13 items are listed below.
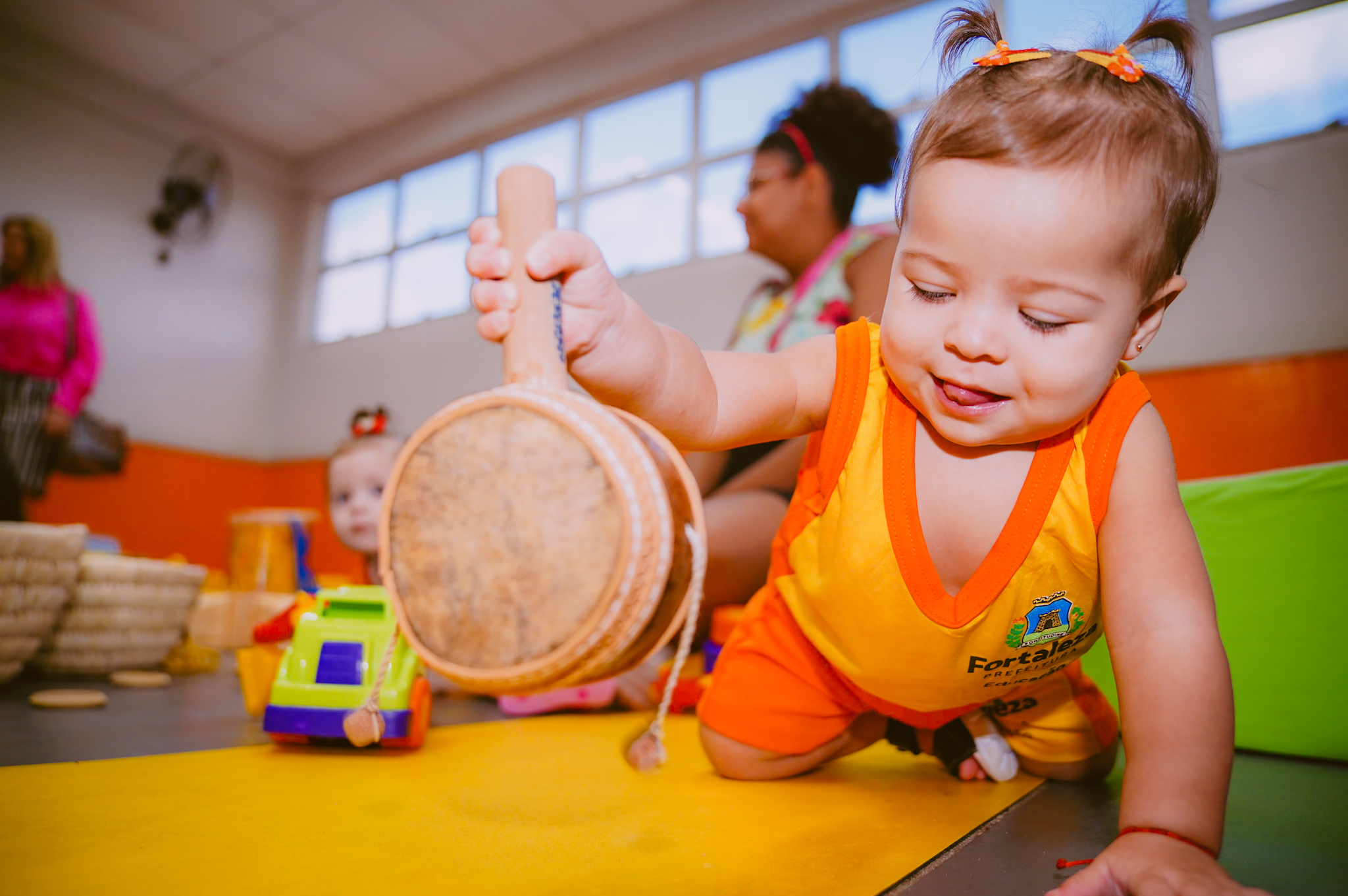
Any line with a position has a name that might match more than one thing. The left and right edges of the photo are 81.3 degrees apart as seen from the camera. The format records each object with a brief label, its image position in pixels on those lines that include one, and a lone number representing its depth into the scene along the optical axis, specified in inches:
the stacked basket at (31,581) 54.3
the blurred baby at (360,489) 74.8
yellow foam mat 21.3
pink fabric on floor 52.1
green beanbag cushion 38.7
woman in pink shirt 116.7
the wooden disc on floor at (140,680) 62.1
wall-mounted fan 180.7
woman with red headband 68.9
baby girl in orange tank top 22.3
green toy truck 38.3
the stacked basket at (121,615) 62.7
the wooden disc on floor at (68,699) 48.9
